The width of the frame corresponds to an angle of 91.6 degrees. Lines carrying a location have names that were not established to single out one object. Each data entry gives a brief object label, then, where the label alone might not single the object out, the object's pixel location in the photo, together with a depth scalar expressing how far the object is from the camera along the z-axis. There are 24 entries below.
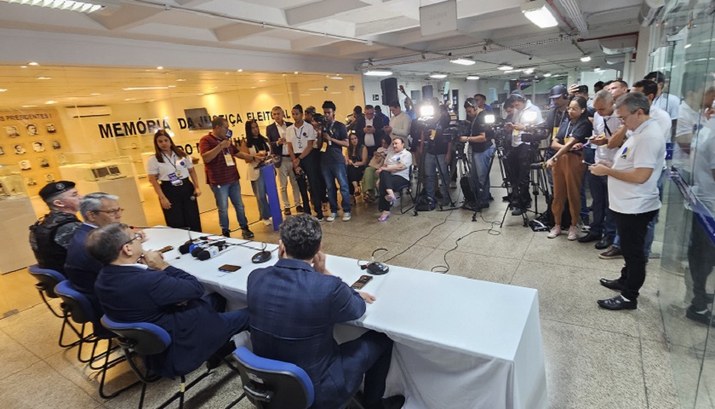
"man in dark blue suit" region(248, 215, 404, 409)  1.34
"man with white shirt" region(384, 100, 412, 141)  5.79
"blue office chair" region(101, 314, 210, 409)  1.62
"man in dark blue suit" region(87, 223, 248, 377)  1.64
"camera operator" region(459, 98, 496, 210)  4.82
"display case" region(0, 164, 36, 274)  4.35
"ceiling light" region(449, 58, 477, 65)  7.74
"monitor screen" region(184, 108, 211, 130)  6.03
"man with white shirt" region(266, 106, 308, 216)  5.44
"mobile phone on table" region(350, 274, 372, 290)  1.89
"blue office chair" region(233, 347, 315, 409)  1.26
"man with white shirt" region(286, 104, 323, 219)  5.11
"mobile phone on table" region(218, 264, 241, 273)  2.29
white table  1.37
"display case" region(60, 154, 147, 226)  5.43
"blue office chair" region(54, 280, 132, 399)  2.10
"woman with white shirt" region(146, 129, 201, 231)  3.90
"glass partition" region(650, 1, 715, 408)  1.48
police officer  2.37
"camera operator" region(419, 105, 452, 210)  5.09
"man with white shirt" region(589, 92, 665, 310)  2.21
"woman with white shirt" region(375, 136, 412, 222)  4.99
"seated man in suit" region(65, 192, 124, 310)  2.08
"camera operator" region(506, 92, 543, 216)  4.38
